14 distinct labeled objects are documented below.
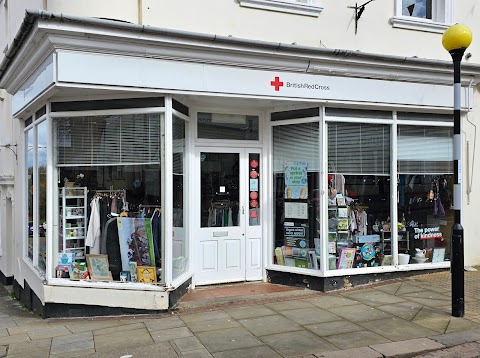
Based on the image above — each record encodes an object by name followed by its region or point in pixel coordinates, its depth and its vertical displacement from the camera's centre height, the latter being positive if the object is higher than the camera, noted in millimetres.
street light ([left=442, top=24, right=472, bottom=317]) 6102 +30
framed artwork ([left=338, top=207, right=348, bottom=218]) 8133 -464
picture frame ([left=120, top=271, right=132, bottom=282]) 6993 -1322
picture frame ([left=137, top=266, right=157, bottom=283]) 6930 -1281
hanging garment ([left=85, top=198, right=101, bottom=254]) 7164 -675
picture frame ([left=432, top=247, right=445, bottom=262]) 8883 -1299
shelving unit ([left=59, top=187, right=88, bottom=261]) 7223 -501
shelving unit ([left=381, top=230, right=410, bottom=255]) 8461 -1014
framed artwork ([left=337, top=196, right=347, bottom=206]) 8109 -275
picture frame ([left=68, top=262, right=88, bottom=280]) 7012 -1251
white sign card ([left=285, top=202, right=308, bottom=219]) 8117 -430
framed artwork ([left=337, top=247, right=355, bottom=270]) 8039 -1236
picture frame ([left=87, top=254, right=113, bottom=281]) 7023 -1201
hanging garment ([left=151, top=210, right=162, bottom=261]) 6977 -692
